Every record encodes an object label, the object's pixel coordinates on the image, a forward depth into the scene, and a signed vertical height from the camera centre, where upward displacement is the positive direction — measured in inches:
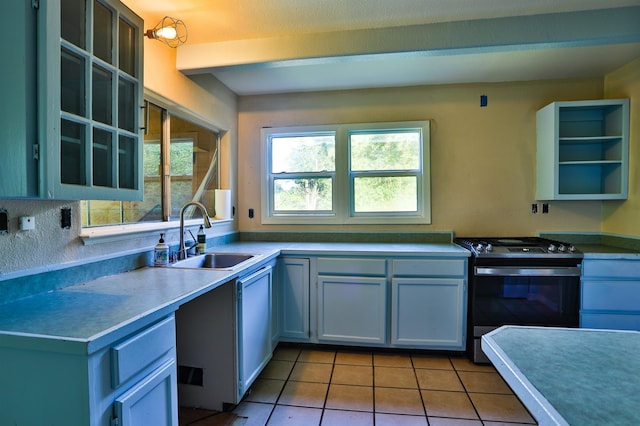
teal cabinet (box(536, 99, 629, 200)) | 110.0 +20.8
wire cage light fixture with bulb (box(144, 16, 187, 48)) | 77.9 +44.4
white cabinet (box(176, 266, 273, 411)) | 75.5 -32.8
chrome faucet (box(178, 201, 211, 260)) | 85.9 -4.7
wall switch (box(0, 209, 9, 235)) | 50.1 -2.4
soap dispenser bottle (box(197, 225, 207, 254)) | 94.7 -10.2
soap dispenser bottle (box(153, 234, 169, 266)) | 79.9 -11.5
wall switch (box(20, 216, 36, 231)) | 52.8 -2.6
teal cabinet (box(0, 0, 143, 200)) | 42.4 +15.8
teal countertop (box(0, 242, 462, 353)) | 38.4 -14.8
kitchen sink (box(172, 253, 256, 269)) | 96.3 -15.5
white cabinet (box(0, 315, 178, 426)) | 37.3 -21.1
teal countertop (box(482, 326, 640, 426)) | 23.9 -14.9
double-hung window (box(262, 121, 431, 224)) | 127.9 +13.7
